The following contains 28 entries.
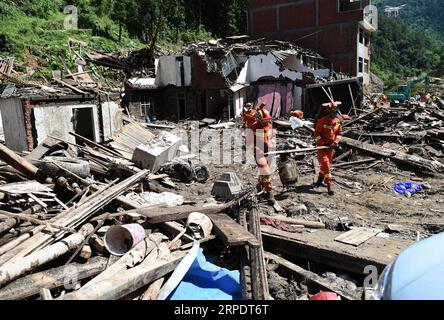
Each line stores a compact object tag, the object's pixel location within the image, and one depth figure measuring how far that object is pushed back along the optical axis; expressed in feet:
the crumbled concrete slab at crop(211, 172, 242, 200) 24.41
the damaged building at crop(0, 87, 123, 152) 36.14
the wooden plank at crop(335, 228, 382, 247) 18.10
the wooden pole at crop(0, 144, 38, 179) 23.70
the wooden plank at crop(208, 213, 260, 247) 15.88
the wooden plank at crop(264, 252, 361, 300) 13.90
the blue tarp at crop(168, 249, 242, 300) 13.93
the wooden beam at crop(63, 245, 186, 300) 11.67
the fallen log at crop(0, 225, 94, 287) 13.34
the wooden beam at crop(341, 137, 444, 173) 34.42
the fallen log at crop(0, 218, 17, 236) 16.90
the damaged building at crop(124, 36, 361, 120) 77.71
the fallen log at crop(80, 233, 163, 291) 13.44
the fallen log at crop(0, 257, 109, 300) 12.79
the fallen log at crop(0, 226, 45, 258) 14.47
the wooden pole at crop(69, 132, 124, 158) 34.63
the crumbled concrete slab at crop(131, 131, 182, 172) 31.76
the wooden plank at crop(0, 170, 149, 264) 14.91
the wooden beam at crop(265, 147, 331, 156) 26.40
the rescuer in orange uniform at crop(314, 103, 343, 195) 27.96
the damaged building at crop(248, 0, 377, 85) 100.77
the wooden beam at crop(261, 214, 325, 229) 21.45
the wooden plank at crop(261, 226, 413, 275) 15.84
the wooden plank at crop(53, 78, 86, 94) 41.09
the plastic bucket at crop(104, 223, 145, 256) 16.17
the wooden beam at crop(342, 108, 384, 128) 51.01
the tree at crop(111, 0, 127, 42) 123.65
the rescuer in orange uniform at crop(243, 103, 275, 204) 26.04
